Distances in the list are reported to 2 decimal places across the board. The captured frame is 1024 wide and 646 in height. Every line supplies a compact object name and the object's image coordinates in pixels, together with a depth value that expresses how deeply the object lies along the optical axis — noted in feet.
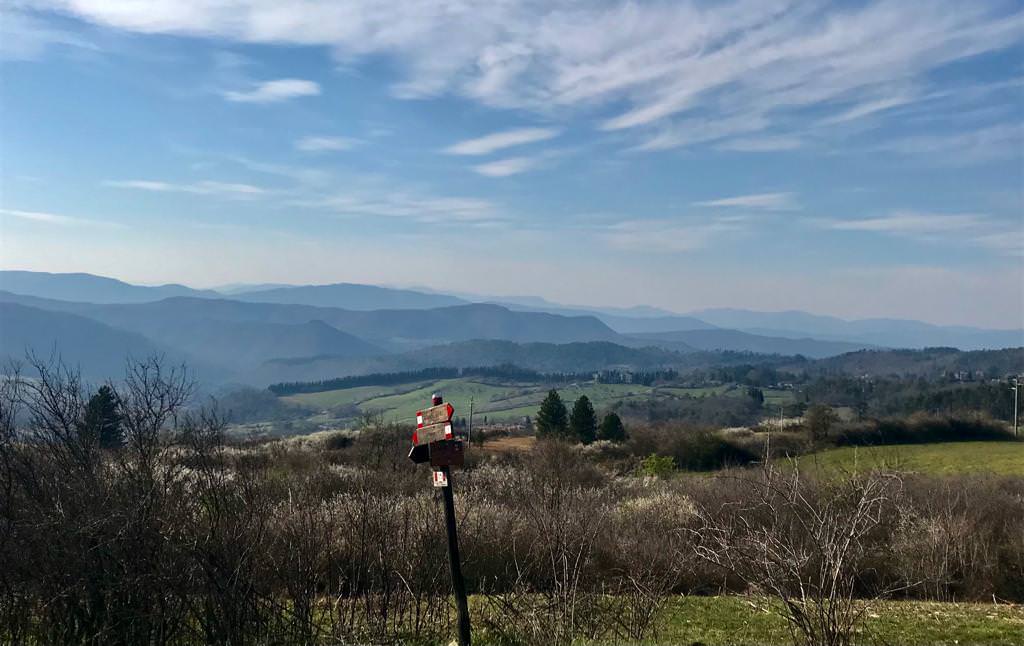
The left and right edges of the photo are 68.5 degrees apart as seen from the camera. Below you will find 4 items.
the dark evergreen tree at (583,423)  203.41
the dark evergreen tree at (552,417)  207.51
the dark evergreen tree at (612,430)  197.06
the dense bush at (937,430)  203.51
